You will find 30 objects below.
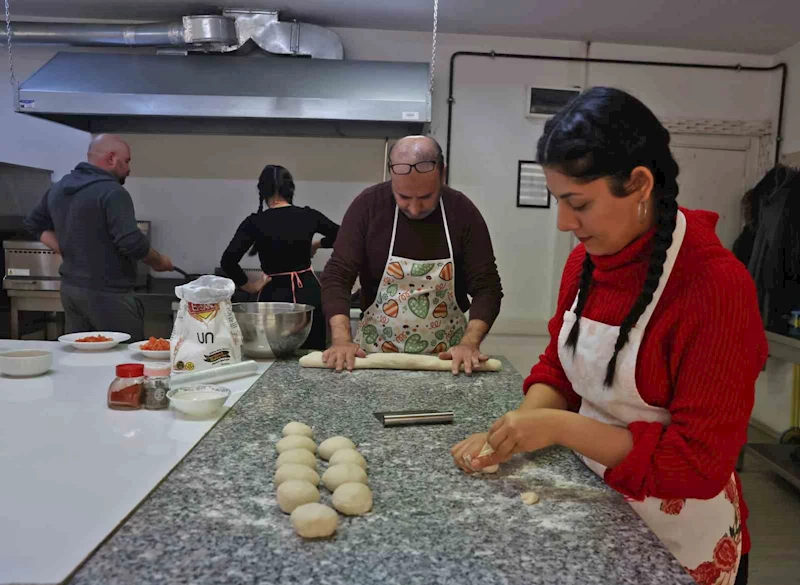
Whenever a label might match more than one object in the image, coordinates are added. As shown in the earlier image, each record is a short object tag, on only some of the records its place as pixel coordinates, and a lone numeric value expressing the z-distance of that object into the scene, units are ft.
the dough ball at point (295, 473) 2.70
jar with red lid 3.84
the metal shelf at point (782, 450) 8.96
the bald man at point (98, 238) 8.21
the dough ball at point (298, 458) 2.88
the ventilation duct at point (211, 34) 10.44
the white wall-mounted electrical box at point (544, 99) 12.07
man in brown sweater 6.06
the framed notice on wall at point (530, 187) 12.29
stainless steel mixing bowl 5.14
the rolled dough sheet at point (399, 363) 5.04
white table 2.19
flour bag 4.37
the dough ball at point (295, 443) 3.07
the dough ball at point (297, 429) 3.28
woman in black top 8.71
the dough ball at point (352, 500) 2.49
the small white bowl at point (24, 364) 4.52
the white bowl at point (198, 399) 3.62
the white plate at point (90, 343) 5.51
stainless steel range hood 9.54
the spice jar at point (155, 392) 3.85
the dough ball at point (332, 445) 3.11
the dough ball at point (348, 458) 2.92
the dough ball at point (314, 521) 2.28
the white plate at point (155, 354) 5.21
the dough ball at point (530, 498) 2.64
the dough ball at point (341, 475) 2.70
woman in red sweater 2.61
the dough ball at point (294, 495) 2.47
